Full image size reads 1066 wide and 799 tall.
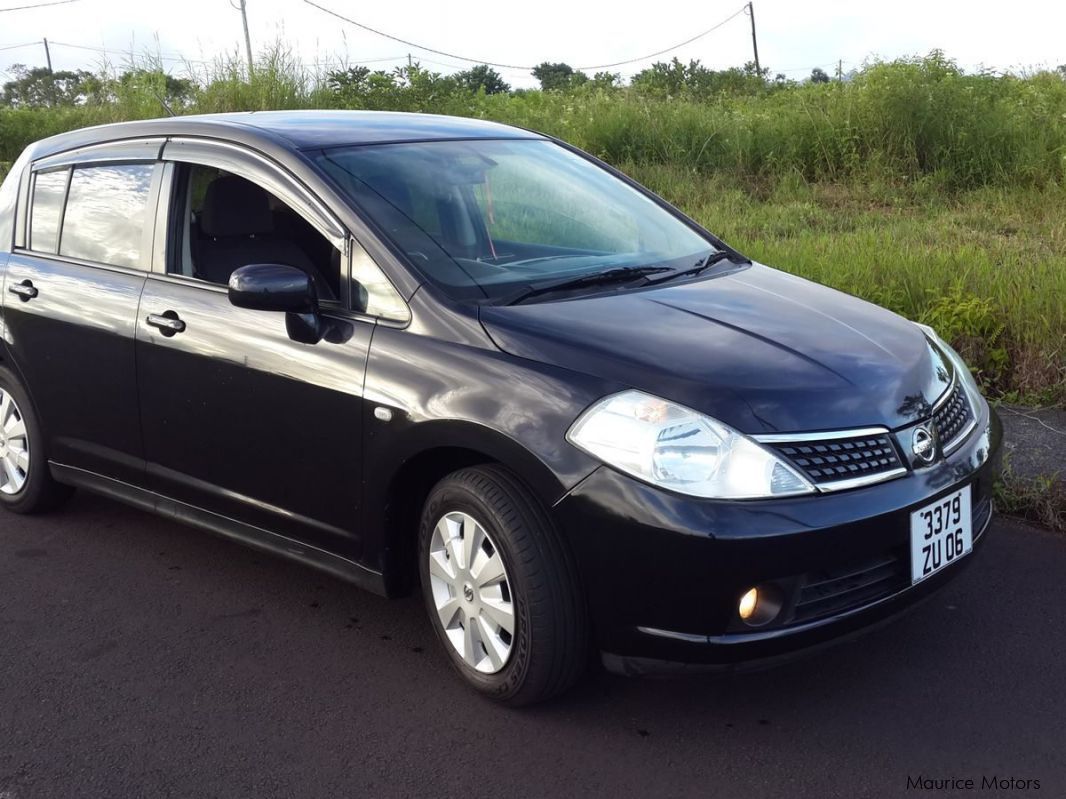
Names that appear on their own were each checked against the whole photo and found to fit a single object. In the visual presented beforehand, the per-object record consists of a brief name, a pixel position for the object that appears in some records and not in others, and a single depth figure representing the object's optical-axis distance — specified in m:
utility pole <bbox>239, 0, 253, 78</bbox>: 23.64
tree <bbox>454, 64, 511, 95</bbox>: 33.56
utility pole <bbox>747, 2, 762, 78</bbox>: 36.74
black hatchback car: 2.79
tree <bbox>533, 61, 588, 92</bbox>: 28.68
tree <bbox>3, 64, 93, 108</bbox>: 18.22
